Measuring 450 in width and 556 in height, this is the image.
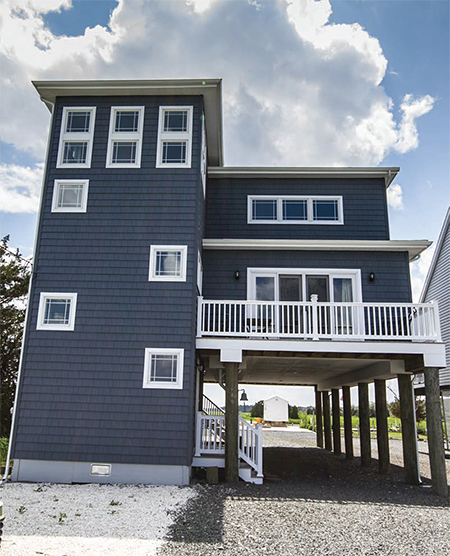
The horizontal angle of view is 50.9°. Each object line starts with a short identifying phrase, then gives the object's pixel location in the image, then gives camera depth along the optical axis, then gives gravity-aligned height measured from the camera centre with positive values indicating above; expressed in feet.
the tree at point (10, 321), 58.18 +10.97
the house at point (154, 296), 33.35 +8.99
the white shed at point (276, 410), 115.03 +1.23
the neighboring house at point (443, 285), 62.44 +18.22
